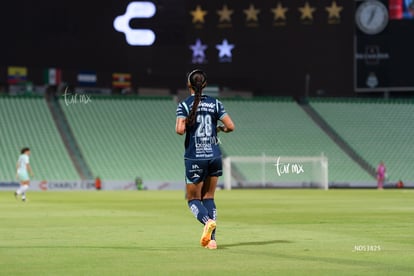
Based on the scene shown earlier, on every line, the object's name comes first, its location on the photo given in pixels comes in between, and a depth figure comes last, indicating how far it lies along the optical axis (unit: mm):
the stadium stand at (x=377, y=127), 61094
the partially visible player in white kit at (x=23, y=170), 37469
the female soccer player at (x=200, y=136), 14289
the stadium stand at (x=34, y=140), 55500
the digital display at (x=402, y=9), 57312
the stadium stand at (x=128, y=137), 57281
